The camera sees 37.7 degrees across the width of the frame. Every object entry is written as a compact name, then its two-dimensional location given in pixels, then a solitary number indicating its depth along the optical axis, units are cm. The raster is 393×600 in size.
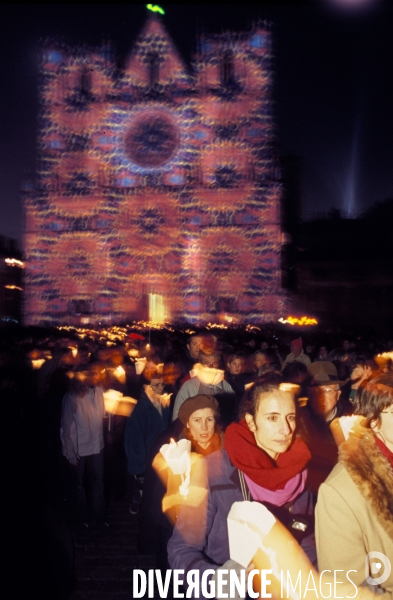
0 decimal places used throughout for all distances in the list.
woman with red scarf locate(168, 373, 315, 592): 268
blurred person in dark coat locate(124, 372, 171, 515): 575
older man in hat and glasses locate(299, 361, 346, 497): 344
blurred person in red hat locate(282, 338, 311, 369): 934
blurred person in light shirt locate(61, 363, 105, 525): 570
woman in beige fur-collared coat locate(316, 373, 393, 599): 231
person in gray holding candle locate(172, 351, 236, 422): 557
